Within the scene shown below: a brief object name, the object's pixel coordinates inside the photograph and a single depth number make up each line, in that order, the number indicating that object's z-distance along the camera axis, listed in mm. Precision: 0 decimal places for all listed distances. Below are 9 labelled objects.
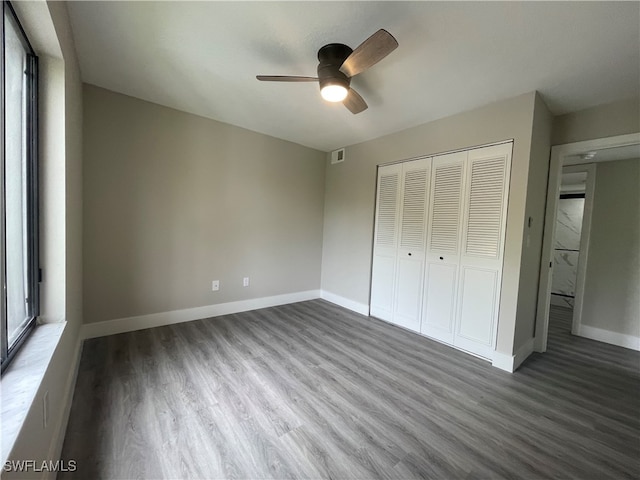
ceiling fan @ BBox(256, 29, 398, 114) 1592
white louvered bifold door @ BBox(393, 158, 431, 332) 3023
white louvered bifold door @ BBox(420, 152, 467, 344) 2727
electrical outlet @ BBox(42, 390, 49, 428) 1090
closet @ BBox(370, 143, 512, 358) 2475
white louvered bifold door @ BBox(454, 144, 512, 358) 2424
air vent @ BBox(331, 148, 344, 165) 4020
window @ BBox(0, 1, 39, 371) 1081
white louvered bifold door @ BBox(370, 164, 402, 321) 3312
